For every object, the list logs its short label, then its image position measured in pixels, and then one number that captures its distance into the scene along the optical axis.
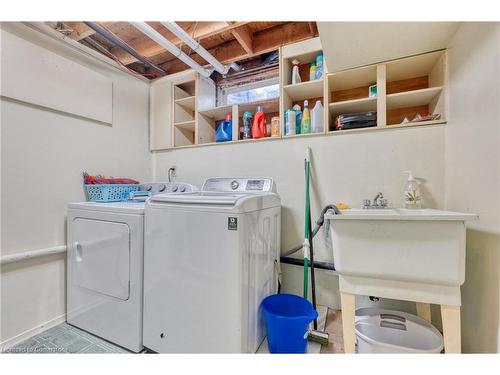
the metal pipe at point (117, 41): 1.79
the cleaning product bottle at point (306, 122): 1.96
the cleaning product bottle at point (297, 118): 2.04
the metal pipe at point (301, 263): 1.86
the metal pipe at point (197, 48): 1.72
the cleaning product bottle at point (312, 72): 1.98
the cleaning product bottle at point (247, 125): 2.26
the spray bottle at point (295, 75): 2.02
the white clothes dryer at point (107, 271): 1.45
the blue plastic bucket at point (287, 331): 1.28
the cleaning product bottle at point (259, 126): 2.16
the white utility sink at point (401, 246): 1.01
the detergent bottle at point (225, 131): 2.35
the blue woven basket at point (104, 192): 1.96
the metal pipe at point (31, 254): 1.51
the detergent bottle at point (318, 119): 1.93
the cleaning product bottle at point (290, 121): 2.00
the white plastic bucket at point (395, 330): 1.23
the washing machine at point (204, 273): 1.18
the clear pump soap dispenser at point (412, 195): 1.57
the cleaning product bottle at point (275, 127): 2.09
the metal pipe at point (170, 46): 1.71
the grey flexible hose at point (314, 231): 1.42
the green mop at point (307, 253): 1.47
